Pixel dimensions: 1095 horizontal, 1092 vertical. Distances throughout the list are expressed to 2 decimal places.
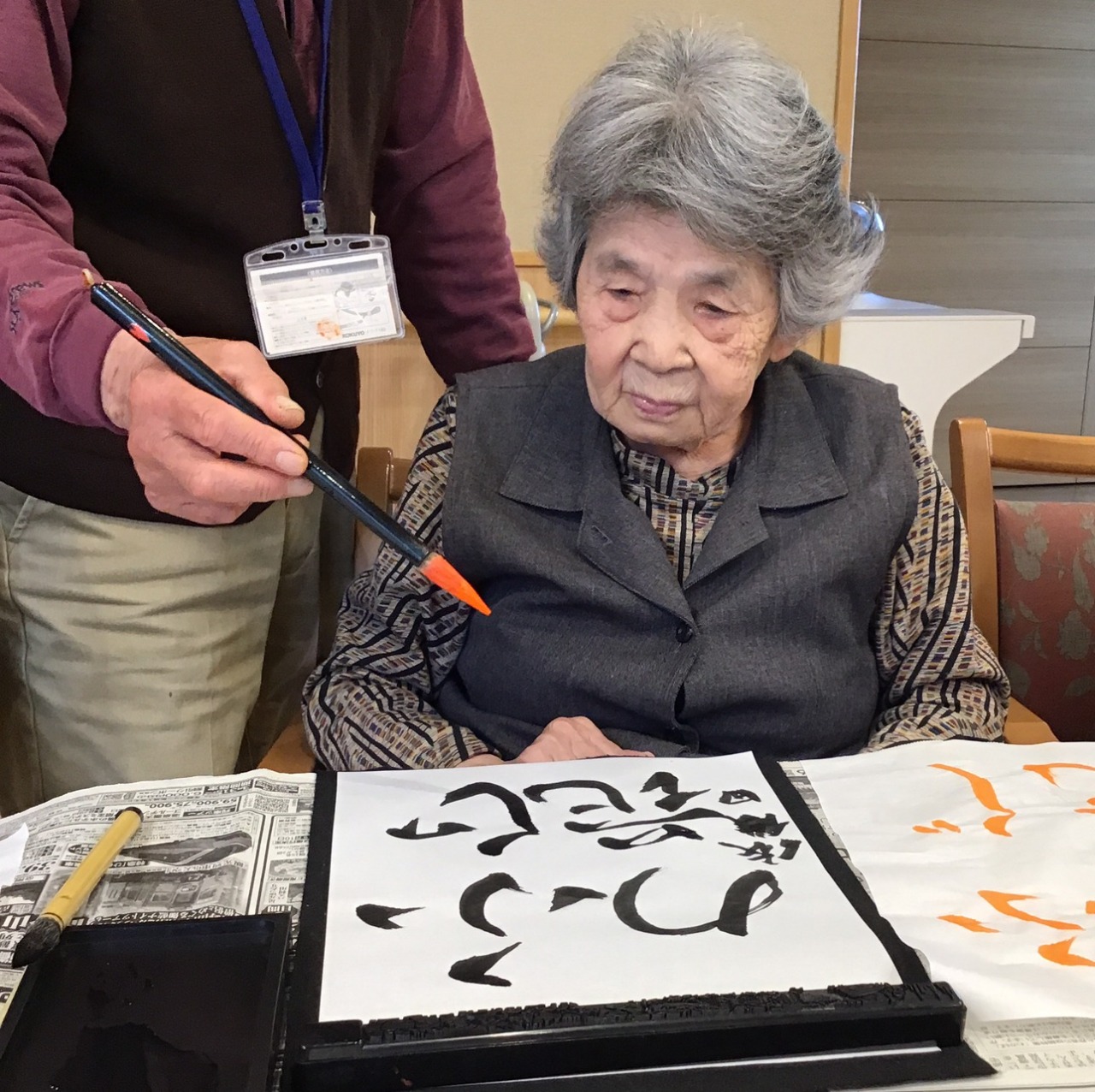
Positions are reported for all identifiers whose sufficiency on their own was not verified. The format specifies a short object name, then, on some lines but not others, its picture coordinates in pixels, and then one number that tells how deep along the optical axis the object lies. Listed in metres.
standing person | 0.91
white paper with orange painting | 0.65
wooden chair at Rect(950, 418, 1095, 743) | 1.56
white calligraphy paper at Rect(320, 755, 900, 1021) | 0.63
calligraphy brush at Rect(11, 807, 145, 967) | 0.64
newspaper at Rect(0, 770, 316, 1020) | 0.72
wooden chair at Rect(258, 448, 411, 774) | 1.46
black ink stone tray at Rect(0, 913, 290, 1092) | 0.56
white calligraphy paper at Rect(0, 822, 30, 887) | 0.77
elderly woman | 1.12
